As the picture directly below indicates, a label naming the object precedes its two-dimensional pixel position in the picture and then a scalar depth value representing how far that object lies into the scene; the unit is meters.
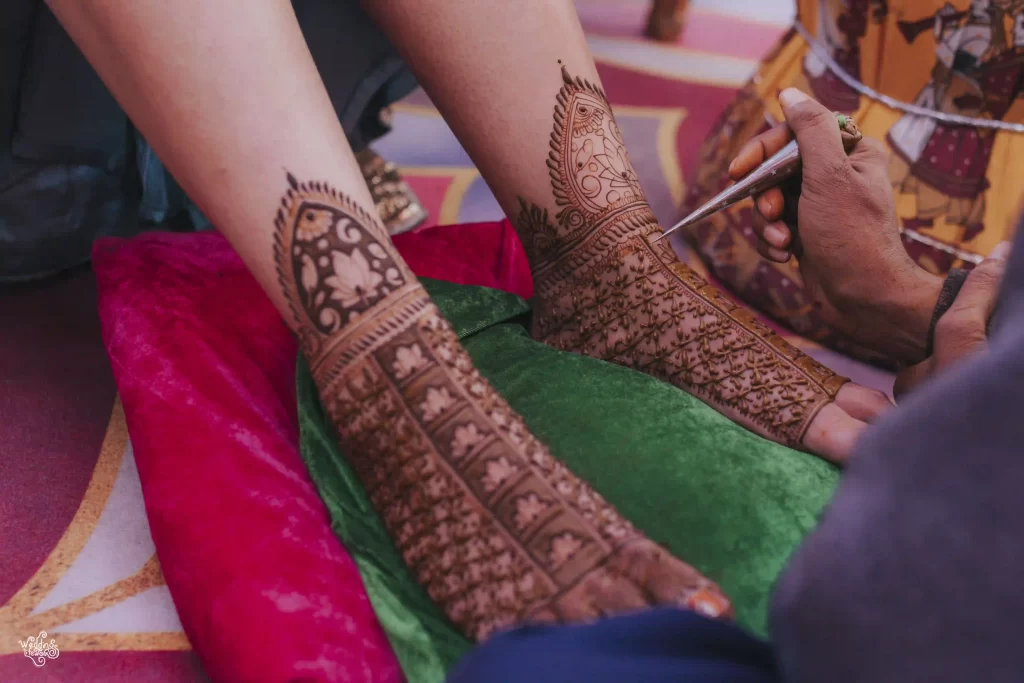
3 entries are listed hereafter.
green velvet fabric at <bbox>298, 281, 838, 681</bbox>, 0.56
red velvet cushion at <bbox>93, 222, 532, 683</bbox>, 0.54
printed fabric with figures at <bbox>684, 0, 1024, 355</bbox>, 1.06
